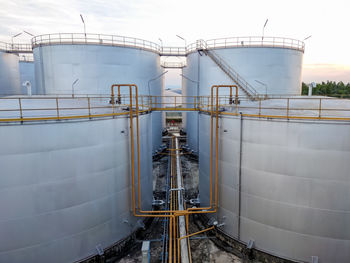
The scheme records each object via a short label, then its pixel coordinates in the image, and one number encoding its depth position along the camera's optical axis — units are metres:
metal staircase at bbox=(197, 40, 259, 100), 21.01
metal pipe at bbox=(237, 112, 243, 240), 10.88
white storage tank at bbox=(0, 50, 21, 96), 24.38
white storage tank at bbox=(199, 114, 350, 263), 9.05
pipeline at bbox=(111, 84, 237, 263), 11.23
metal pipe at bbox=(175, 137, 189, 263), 11.24
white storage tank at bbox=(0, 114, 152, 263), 8.34
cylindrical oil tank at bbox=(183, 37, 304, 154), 21.05
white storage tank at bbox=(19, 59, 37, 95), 31.95
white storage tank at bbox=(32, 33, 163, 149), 19.83
